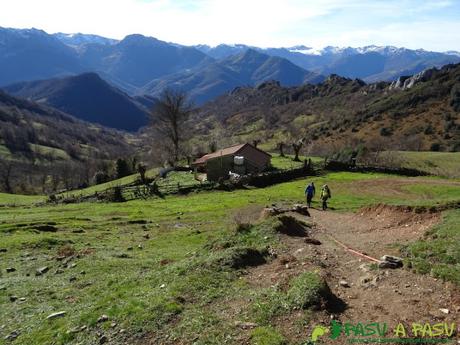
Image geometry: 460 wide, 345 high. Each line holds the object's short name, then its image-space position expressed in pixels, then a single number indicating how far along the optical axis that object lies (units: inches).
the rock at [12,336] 579.5
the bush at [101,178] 3695.9
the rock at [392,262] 597.9
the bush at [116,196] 2181.3
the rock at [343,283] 577.2
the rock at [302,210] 1271.7
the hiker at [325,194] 1439.5
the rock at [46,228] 1375.5
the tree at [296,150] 3049.7
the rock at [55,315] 609.6
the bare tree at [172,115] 3297.2
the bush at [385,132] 6013.8
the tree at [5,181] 4382.4
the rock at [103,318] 559.1
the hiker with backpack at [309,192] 1485.0
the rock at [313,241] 804.0
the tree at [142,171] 2565.7
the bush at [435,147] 4867.9
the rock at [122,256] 947.3
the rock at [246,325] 489.7
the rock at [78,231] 1322.6
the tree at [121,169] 3722.9
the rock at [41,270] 870.7
